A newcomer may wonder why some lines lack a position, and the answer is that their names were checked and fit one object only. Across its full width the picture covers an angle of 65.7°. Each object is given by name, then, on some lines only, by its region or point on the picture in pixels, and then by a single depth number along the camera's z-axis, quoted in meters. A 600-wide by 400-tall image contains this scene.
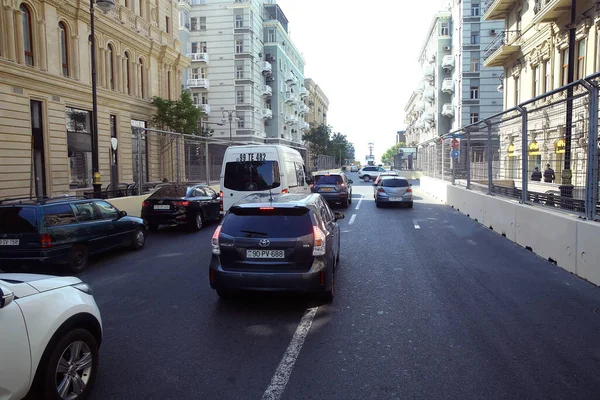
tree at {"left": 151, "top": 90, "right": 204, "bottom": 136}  31.34
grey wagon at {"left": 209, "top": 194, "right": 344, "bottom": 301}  5.94
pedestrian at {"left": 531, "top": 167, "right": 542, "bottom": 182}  10.18
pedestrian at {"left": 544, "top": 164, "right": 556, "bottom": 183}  9.32
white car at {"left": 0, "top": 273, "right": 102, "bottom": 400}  3.02
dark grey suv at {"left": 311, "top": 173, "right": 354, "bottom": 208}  20.94
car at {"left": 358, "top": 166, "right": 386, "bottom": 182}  56.64
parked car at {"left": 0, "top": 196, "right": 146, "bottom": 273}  8.16
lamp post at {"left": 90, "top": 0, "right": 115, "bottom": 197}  16.93
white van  13.31
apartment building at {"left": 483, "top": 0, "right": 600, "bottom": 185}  8.92
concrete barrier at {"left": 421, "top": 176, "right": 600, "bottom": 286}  7.50
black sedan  13.82
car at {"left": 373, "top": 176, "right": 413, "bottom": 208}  20.31
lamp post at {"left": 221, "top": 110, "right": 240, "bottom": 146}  55.58
